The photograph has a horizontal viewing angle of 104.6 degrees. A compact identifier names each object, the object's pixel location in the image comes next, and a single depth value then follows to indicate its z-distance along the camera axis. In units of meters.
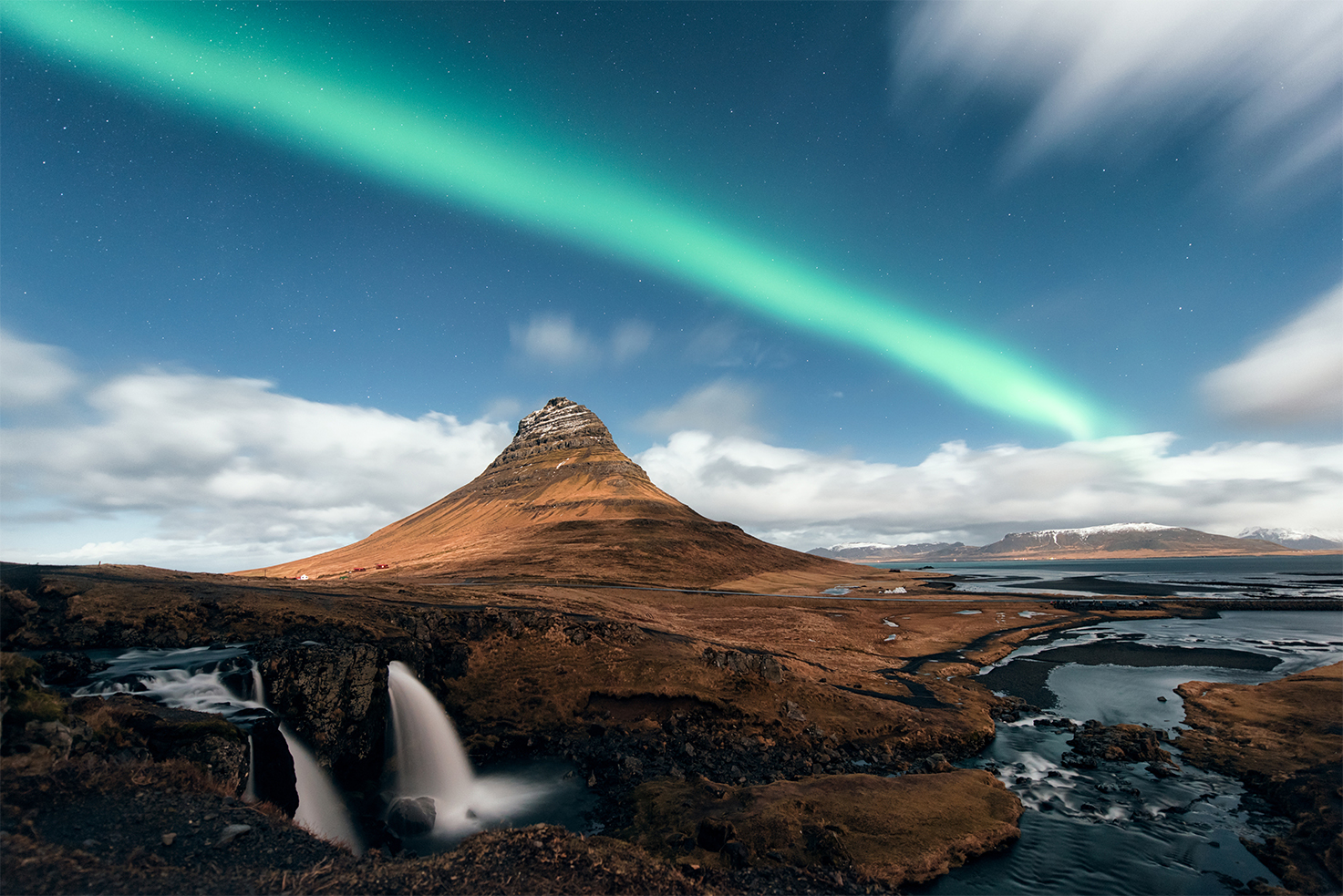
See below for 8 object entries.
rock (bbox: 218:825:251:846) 13.98
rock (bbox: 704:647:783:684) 36.97
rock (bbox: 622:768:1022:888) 18.80
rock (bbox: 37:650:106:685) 20.53
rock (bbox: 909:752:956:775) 27.48
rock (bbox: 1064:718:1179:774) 29.17
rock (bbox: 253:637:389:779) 23.56
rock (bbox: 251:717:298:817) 19.34
